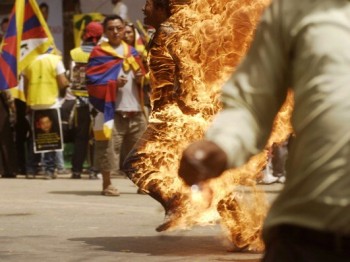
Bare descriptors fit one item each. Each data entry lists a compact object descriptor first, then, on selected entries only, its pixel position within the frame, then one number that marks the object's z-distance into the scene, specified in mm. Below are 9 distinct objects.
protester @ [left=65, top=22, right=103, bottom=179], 16422
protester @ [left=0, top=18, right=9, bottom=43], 18884
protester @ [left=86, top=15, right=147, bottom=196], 13672
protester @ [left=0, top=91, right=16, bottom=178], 17953
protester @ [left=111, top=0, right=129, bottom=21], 19283
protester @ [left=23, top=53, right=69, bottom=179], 16969
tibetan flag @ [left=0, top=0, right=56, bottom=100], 16281
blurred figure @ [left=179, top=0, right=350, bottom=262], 3213
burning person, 8055
